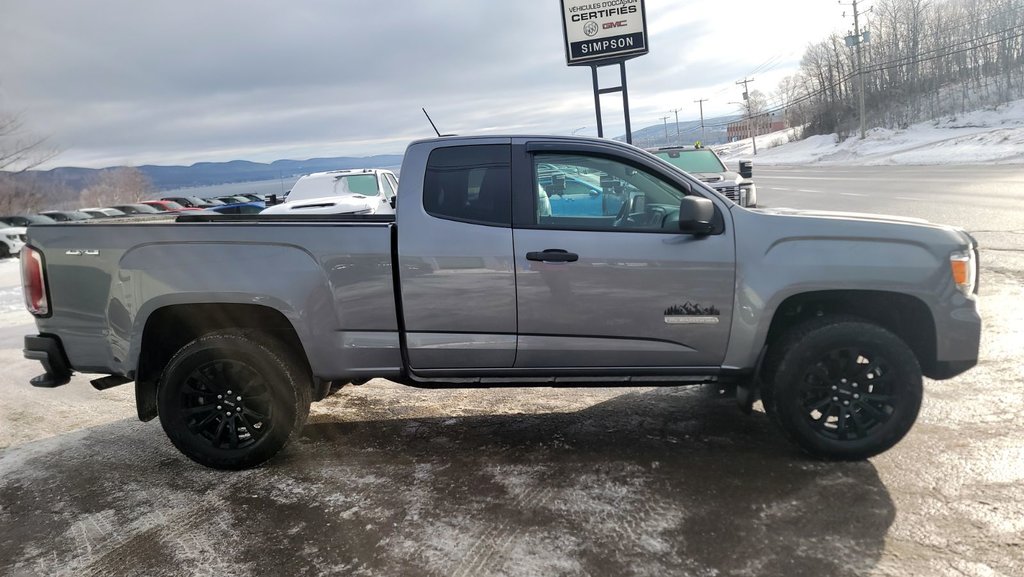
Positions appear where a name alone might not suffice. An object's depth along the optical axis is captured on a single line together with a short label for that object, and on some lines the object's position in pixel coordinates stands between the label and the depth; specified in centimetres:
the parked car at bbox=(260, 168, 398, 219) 1326
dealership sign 1329
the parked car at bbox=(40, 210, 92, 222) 2752
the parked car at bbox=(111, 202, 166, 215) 3441
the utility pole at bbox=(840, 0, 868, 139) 5391
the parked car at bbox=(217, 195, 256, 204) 4494
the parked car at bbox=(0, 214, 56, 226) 2539
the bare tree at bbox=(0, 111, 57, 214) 4725
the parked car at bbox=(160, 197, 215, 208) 4189
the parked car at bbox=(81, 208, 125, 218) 3062
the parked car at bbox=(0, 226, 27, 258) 2017
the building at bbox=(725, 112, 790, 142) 13751
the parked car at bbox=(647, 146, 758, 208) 1119
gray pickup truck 364
